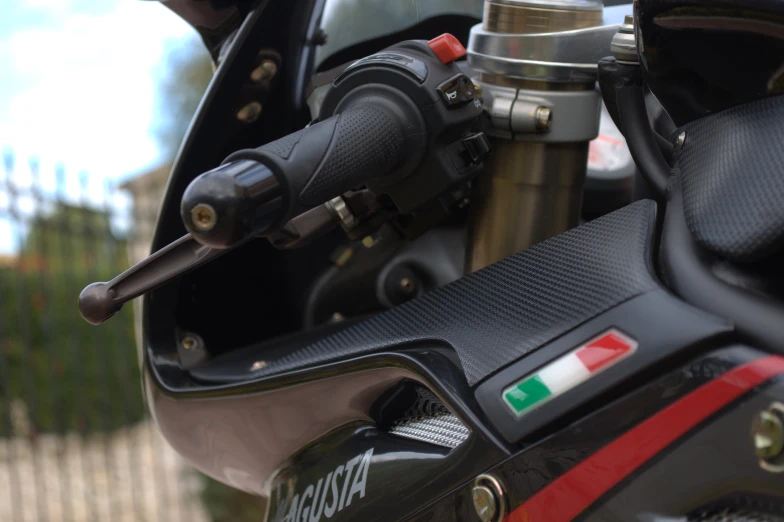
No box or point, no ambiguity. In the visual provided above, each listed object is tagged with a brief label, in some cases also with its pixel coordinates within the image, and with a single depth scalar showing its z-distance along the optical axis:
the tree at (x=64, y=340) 4.42
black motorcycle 0.77
